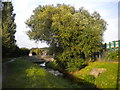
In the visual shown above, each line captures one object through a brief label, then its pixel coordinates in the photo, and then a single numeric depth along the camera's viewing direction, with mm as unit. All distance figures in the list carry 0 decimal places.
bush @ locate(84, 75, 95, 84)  14277
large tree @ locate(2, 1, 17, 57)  23778
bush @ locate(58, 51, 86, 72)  19297
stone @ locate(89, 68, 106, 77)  15336
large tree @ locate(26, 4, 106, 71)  18984
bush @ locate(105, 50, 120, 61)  17994
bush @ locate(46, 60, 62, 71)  22414
